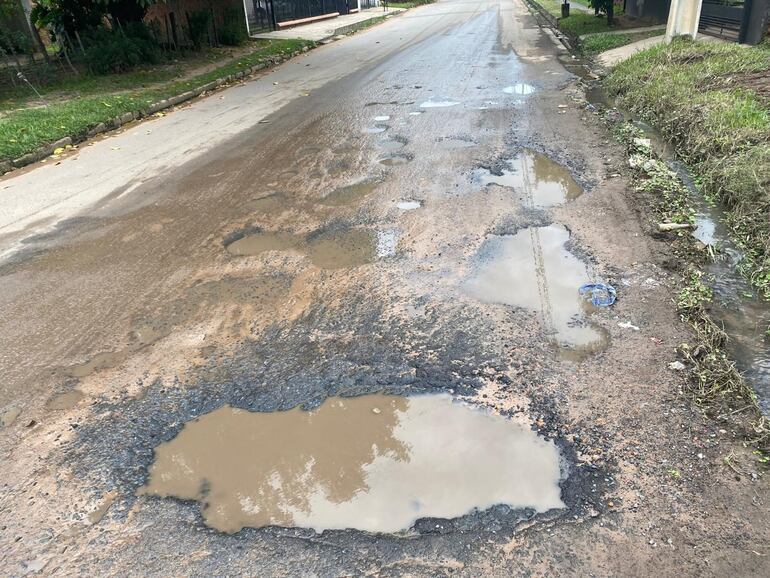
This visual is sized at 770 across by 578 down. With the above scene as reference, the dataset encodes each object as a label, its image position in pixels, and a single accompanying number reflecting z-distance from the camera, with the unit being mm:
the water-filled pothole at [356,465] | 2488
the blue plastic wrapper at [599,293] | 3838
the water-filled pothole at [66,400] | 3170
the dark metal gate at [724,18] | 12929
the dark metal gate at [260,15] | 23516
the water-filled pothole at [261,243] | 4832
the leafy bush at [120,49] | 13852
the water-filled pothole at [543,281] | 3549
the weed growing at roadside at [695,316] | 2936
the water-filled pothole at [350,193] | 5711
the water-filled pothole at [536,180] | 5562
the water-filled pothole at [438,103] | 9772
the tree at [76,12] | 13797
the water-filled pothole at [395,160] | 6805
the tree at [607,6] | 18234
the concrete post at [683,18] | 12805
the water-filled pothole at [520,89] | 10532
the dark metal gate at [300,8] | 25234
